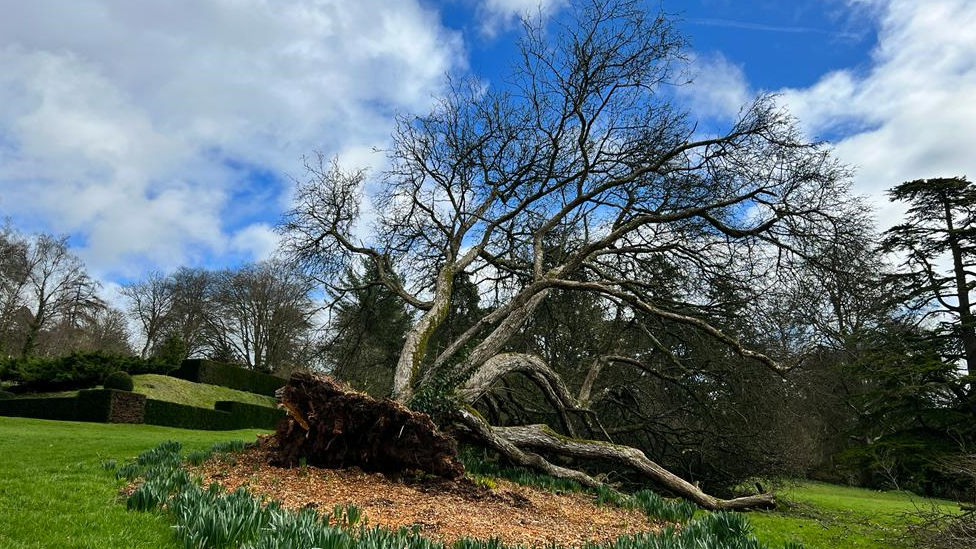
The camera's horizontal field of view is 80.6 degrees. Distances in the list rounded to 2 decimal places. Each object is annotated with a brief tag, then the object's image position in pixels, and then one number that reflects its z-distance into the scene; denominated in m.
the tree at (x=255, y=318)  31.92
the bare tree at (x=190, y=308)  33.84
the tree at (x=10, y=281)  27.58
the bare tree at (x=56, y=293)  30.33
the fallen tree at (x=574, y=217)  8.22
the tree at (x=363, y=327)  12.24
